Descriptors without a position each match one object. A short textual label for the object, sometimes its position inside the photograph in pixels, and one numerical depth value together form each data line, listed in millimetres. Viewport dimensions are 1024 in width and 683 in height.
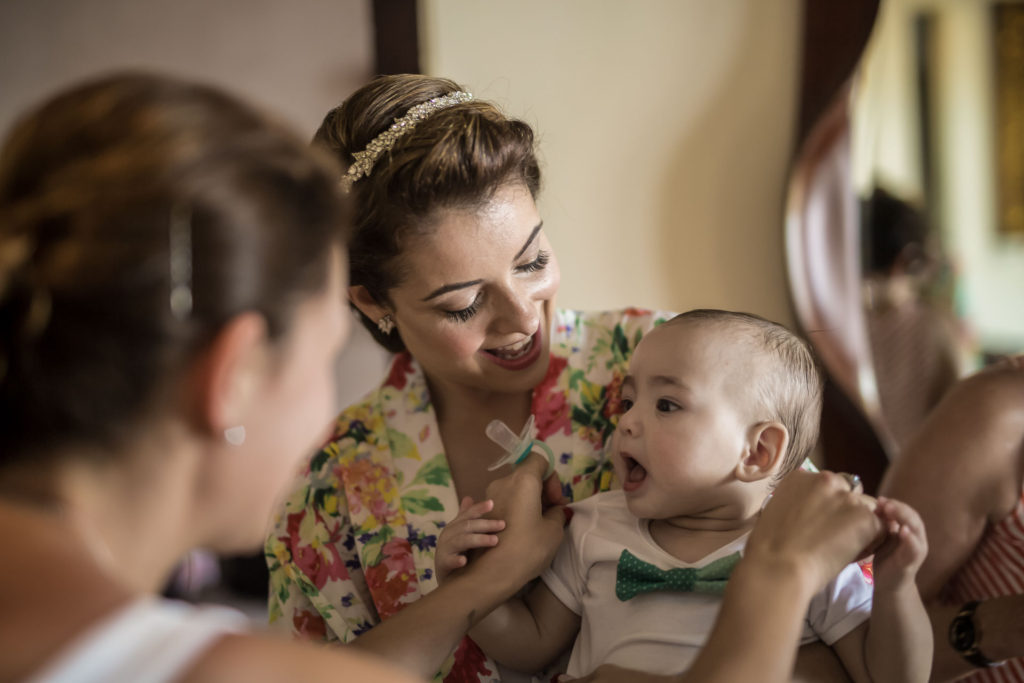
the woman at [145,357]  678
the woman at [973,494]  1556
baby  1264
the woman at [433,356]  1450
